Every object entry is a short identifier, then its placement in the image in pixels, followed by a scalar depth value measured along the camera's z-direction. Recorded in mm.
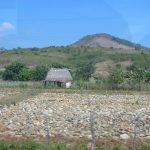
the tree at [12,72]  67188
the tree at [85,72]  73625
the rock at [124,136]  16058
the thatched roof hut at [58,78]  57625
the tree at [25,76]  65250
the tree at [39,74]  65812
